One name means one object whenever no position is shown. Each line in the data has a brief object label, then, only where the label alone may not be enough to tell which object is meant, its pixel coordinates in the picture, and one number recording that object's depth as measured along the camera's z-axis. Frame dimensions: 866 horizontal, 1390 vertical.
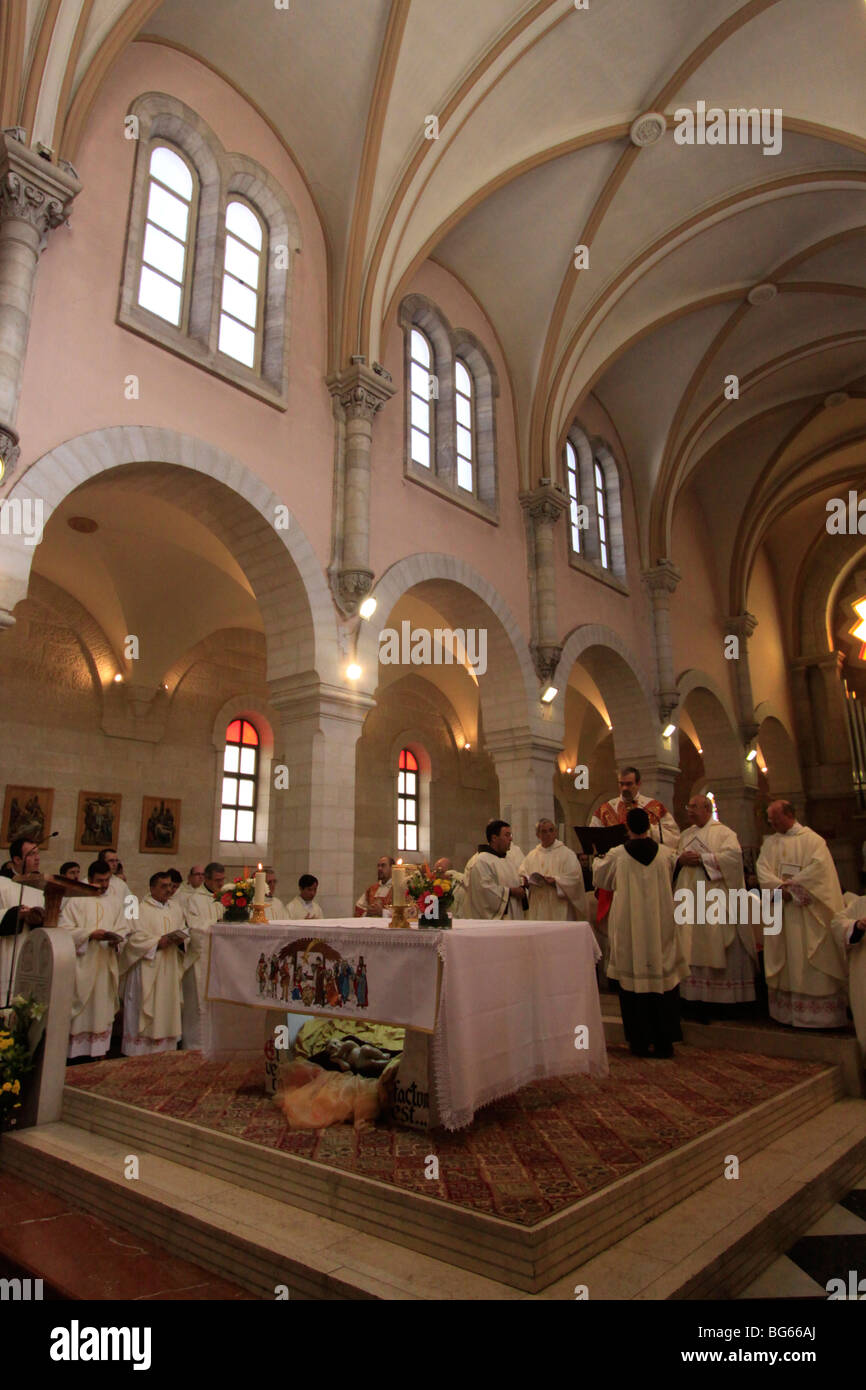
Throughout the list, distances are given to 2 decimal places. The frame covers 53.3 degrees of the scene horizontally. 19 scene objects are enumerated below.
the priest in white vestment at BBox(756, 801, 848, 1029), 6.38
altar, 4.16
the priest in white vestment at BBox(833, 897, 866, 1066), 5.95
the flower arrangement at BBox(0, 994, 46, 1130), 5.23
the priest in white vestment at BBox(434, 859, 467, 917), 7.50
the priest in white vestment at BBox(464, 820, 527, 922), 6.59
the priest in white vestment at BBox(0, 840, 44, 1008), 5.88
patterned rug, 3.70
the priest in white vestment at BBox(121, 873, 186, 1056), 7.25
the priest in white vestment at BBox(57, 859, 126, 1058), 6.81
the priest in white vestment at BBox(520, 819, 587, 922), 7.00
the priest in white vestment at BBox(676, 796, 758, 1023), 6.89
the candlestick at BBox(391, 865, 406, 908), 4.86
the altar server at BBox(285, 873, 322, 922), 8.14
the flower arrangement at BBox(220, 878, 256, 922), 5.66
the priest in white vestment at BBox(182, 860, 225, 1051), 7.73
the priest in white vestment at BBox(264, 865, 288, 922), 7.93
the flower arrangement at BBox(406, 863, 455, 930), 4.61
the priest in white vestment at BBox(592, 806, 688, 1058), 6.12
